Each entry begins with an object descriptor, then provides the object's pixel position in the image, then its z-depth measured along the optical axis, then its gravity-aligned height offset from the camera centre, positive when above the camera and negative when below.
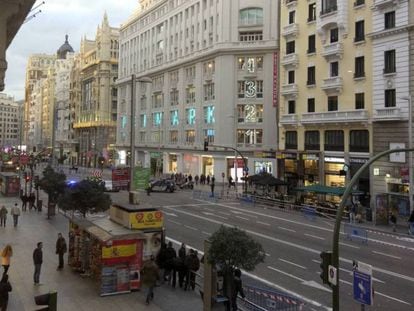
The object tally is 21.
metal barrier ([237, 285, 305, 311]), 13.71 -4.06
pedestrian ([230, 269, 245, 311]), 13.97 -3.73
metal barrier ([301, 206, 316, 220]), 37.85 -4.26
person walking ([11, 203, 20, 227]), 29.25 -3.41
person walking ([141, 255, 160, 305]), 15.36 -3.73
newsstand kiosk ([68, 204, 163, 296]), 16.19 -3.04
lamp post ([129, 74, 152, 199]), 24.23 +1.63
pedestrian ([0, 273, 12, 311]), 13.67 -3.76
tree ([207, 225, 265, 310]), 13.26 -2.48
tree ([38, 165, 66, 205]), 34.47 -1.98
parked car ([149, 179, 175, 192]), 57.84 -3.35
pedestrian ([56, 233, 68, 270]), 19.24 -3.58
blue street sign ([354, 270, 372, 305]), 11.07 -2.90
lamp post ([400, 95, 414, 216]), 34.31 -0.84
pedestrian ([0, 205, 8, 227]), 29.05 -3.45
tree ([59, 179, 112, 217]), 27.58 -2.35
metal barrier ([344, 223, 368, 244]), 27.59 -4.27
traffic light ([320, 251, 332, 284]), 12.41 -2.64
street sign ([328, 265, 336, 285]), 12.02 -2.83
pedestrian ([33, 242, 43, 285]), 16.98 -3.66
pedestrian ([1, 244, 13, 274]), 16.42 -3.37
